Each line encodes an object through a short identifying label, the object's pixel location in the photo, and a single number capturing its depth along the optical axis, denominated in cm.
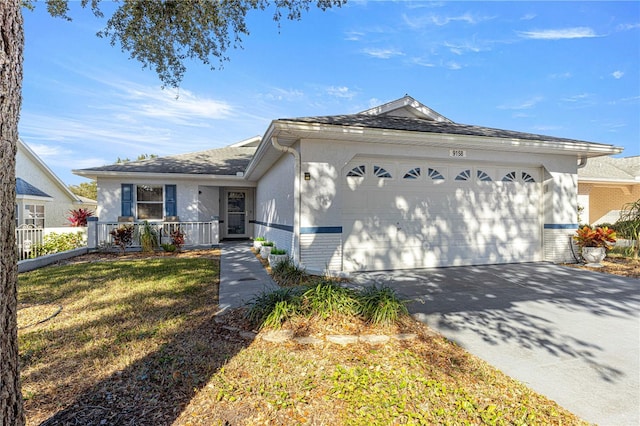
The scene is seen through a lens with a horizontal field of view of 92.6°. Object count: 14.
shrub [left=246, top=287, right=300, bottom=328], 381
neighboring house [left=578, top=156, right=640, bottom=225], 1577
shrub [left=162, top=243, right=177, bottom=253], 1078
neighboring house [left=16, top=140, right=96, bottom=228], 1349
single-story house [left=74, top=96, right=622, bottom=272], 689
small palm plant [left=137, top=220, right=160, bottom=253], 1088
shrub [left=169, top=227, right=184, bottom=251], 1102
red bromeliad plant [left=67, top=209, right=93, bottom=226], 1394
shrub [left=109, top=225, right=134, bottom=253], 1048
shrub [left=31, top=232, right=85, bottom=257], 1024
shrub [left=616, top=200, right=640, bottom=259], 903
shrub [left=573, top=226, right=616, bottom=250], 817
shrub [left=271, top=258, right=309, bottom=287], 611
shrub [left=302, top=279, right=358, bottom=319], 398
